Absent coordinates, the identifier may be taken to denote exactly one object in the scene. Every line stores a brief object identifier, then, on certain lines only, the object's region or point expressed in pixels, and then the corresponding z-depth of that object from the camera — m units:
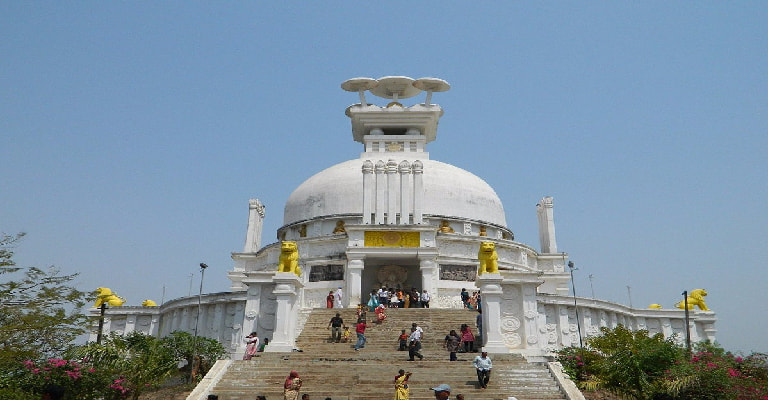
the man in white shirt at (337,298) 30.61
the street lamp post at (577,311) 31.64
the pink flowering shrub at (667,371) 15.89
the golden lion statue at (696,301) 38.28
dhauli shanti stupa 23.88
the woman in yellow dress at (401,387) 14.47
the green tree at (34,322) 15.16
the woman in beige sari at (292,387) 15.00
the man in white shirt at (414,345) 19.59
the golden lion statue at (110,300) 37.34
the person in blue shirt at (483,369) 16.86
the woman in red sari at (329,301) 31.12
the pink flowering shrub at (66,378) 15.55
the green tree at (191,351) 23.19
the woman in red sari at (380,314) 25.58
